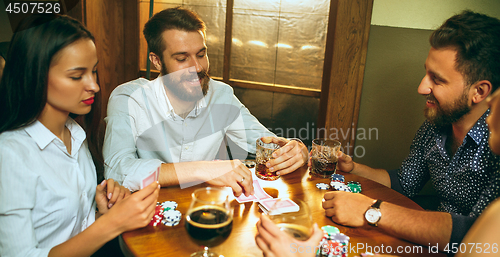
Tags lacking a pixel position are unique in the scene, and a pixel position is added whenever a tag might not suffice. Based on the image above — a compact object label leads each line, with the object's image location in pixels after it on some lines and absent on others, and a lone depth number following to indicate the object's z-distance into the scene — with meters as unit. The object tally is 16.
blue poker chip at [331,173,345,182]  1.51
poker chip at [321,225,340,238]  1.02
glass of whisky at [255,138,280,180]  1.48
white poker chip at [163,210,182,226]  1.07
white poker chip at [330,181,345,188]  1.44
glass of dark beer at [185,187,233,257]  0.81
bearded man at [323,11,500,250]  1.15
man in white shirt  1.61
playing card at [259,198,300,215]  0.83
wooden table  0.95
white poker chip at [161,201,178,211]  1.15
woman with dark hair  0.98
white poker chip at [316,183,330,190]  1.44
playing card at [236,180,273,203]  1.27
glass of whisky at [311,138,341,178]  1.51
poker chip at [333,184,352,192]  1.42
